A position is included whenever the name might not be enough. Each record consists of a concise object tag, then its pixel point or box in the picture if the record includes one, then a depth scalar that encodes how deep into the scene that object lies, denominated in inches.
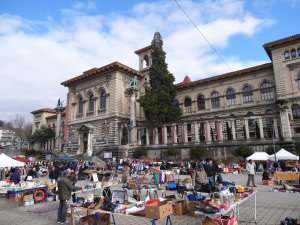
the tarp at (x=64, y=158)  1395.2
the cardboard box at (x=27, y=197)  440.5
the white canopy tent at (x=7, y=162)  623.7
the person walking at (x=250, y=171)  566.0
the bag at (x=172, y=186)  538.0
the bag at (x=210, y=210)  228.6
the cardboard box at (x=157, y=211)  223.6
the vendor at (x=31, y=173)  784.1
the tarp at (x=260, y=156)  803.8
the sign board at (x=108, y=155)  1386.2
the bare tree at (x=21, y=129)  3123.0
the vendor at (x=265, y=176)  644.1
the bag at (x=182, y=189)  371.1
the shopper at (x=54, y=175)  652.1
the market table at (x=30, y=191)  448.8
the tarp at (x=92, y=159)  1252.8
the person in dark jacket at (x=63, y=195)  311.6
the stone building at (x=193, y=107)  1216.2
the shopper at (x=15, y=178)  590.8
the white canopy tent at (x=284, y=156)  776.3
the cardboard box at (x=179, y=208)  315.9
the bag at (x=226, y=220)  227.9
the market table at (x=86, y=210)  248.5
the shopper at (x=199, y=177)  432.4
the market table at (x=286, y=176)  598.5
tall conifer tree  1438.2
